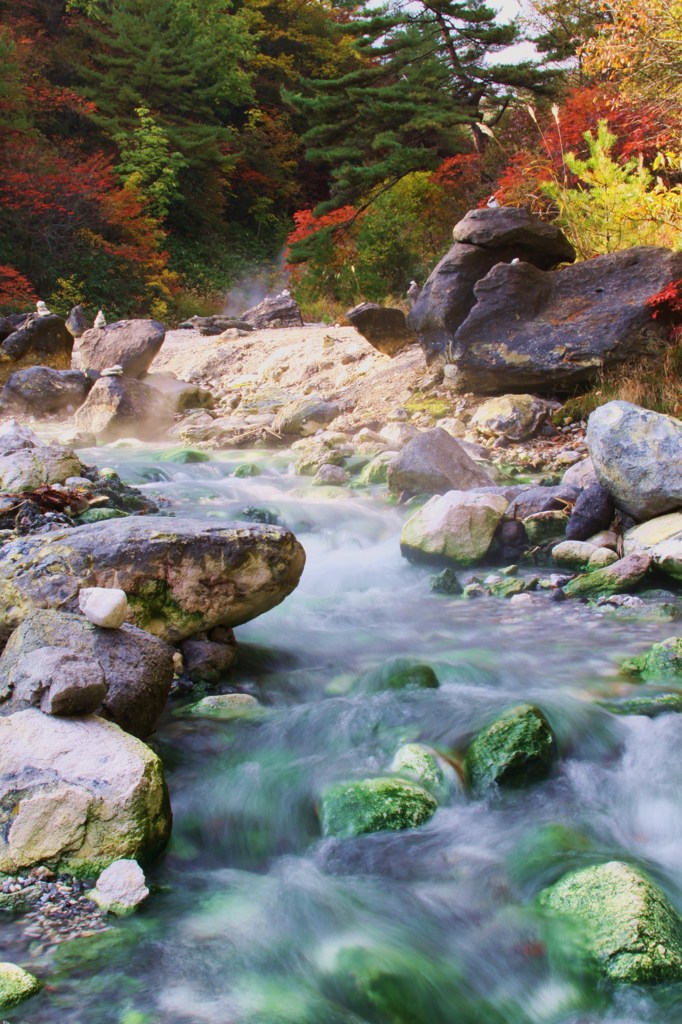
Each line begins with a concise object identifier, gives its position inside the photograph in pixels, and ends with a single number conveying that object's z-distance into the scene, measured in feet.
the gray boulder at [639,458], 17.31
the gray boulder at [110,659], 9.35
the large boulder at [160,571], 11.83
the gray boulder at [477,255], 29.96
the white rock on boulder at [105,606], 9.92
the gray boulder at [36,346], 42.01
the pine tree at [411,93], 53.93
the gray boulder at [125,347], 41.52
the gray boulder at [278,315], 55.67
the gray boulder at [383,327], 36.35
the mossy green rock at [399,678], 12.33
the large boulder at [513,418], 27.17
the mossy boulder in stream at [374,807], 8.94
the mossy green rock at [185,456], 29.78
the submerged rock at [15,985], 6.24
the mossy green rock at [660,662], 12.35
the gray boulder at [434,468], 22.24
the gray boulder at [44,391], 38.50
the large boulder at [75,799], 7.60
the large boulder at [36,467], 19.77
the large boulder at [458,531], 18.13
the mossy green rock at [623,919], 6.86
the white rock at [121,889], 7.43
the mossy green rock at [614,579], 16.12
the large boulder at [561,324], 26.96
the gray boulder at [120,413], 35.35
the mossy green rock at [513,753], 9.65
